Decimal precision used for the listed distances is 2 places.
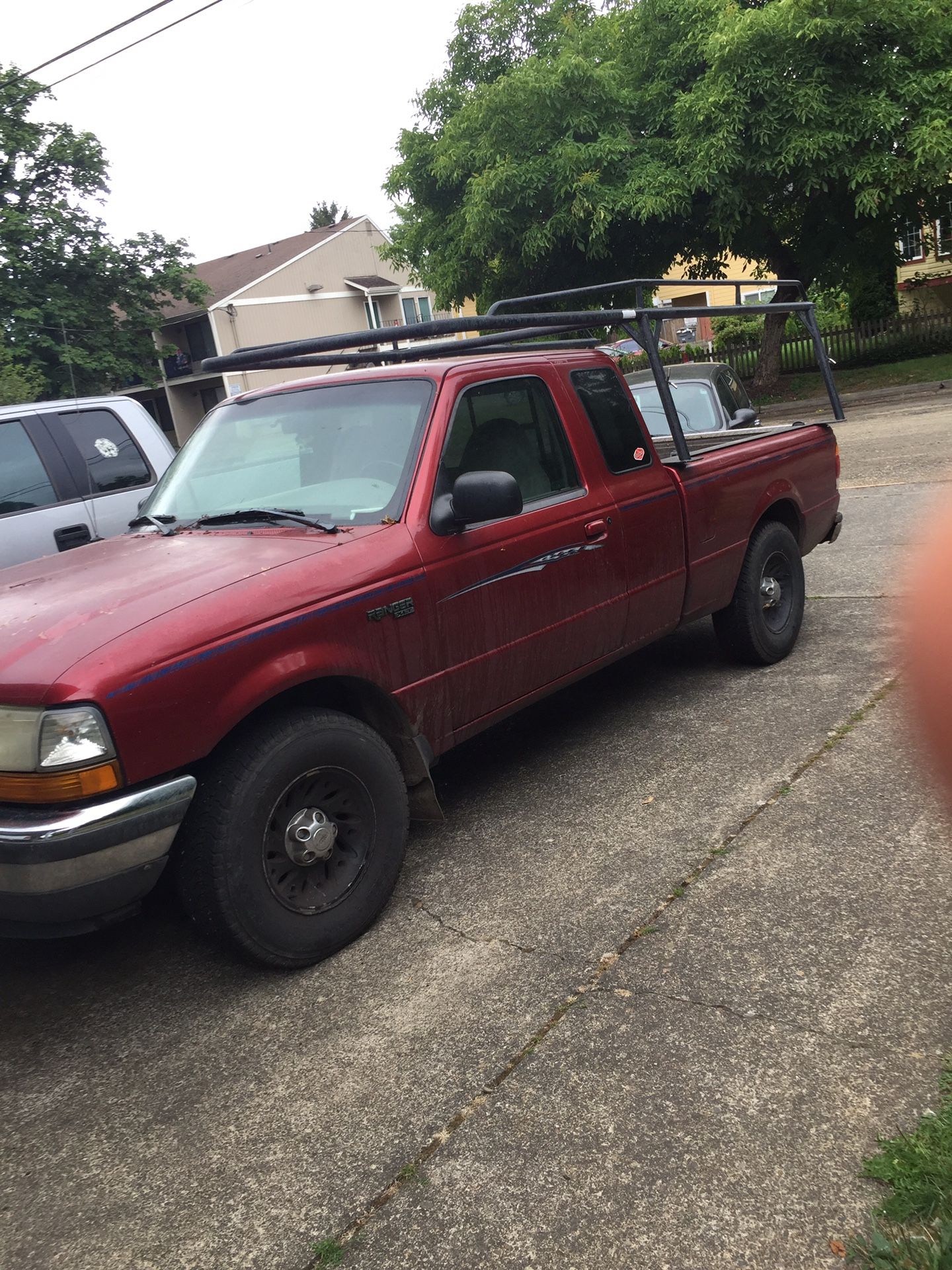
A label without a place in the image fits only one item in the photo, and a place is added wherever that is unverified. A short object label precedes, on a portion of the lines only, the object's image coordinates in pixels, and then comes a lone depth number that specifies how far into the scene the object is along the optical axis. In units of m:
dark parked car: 9.02
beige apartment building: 47.09
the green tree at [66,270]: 33.53
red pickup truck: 2.90
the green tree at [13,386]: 12.87
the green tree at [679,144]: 18.84
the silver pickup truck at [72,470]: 6.08
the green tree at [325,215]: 89.99
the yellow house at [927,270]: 25.02
